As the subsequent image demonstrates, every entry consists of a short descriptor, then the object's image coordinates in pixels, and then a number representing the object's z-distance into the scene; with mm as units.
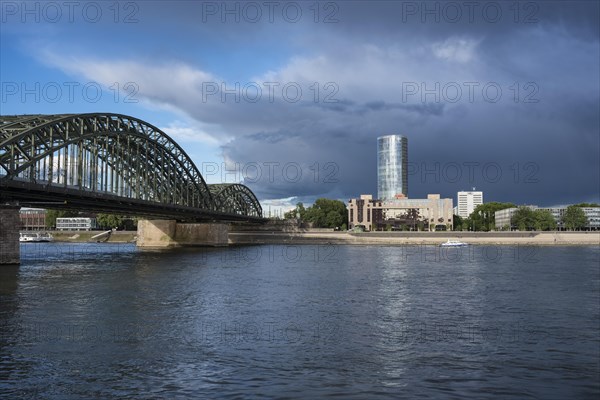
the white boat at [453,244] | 151375
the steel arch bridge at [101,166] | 69688
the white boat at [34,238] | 181788
